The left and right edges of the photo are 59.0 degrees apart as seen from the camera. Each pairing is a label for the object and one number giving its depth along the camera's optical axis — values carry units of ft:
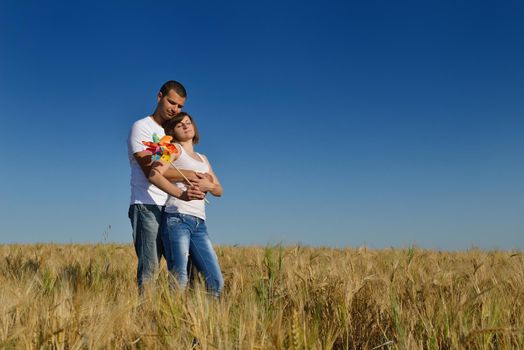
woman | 10.68
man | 11.26
